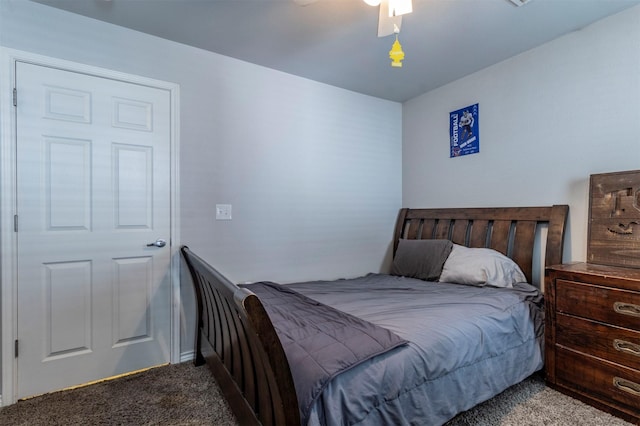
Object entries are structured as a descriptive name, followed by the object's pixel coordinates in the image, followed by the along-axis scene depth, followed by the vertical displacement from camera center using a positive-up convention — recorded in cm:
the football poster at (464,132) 278 +74
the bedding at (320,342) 106 -58
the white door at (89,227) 185 -15
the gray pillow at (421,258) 258 -45
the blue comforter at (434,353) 114 -67
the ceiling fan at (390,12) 147 +99
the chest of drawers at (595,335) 156 -70
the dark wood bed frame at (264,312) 92 -41
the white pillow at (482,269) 223 -46
